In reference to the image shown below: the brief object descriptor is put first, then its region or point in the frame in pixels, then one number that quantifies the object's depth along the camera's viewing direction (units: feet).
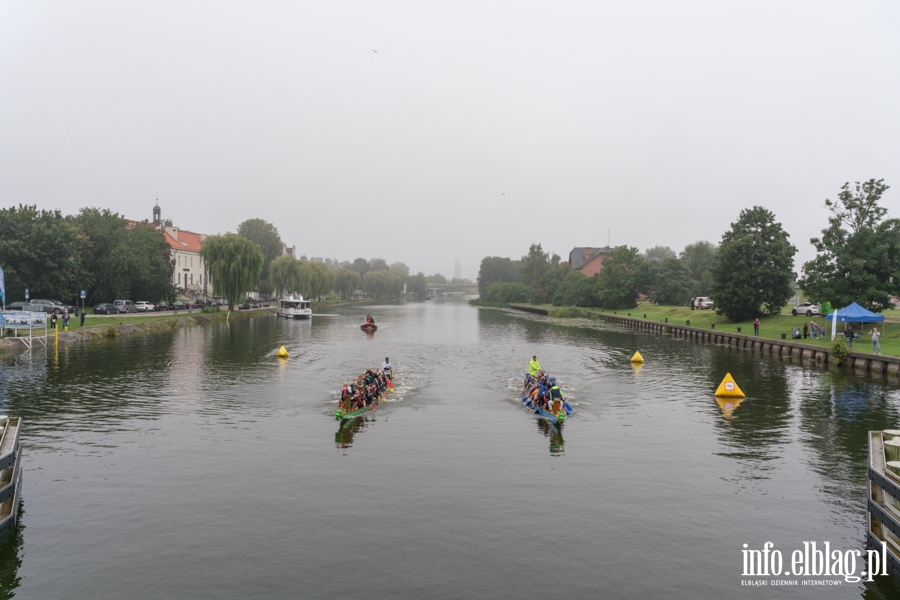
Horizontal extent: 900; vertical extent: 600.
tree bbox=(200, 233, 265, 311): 288.92
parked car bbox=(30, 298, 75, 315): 230.85
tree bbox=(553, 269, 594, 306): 431.43
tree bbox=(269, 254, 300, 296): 408.67
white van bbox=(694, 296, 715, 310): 306.53
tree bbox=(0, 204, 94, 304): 231.30
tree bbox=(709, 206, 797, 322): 234.79
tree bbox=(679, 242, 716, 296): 403.13
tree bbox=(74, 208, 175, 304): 270.46
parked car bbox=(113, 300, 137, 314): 261.24
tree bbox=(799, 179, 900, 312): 171.94
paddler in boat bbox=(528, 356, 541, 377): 119.75
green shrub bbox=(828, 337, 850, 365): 148.97
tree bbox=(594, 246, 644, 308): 381.81
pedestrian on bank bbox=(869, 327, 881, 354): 145.59
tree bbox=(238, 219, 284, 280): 531.50
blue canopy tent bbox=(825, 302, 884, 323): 155.44
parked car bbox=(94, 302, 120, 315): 254.06
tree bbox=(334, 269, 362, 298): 623.52
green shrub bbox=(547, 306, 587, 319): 387.14
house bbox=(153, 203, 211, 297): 413.41
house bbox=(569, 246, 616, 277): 508.12
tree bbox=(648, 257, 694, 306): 355.77
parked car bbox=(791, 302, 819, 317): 226.38
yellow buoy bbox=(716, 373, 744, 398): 112.47
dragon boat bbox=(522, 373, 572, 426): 89.25
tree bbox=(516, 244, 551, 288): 578.66
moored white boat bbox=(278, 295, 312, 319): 327.06
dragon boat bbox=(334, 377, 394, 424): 90.48
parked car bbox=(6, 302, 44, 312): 221.05
